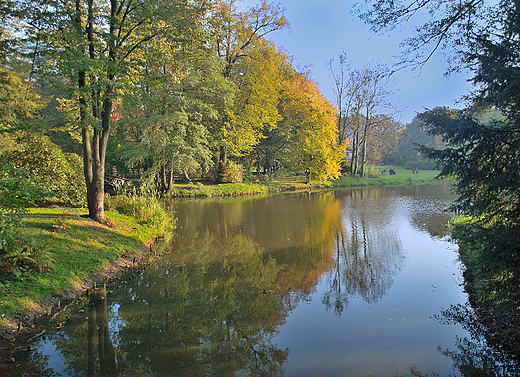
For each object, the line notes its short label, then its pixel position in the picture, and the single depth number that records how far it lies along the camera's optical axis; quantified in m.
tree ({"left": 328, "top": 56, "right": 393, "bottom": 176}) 37.72
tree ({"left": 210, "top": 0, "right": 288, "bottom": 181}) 24.55
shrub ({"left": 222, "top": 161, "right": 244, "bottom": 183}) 26.30
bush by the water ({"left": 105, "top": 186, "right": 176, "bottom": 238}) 11.25
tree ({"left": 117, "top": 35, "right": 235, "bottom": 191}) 19.69
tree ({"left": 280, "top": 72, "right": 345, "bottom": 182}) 30.36
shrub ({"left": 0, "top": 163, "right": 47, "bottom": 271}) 4.66
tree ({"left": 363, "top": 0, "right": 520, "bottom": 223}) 4.20
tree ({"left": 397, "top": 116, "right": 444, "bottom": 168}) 63.47
